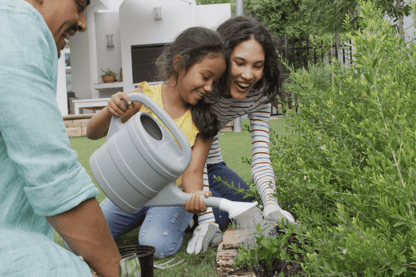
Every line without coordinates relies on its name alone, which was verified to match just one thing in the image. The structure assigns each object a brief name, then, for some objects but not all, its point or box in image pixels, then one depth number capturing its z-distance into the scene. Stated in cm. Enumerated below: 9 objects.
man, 70
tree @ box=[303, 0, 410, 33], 381
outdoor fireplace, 1134
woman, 206
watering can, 137
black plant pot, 149
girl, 199
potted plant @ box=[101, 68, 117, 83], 1141
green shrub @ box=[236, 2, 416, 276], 86
